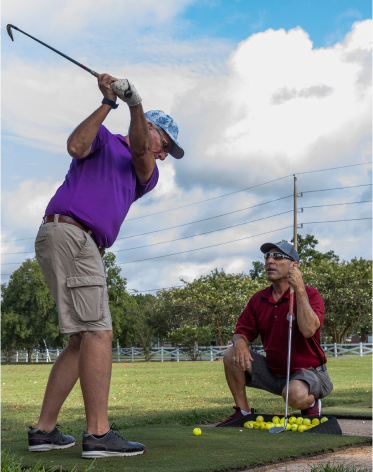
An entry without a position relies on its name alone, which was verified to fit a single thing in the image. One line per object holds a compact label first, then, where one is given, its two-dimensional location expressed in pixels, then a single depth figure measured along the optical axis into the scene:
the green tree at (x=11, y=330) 45.19
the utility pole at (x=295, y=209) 35.78
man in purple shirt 3.10
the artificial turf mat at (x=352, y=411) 5.08
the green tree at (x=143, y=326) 40.56
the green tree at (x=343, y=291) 36.94
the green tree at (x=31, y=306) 45.34
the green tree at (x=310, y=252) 54.75
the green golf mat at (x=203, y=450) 2.80
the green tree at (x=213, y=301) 37.12
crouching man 4.27
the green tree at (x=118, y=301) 45.21
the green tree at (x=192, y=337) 35.72
